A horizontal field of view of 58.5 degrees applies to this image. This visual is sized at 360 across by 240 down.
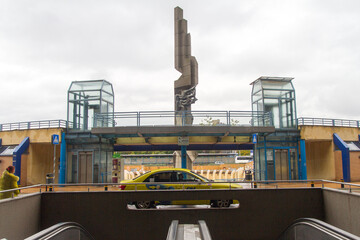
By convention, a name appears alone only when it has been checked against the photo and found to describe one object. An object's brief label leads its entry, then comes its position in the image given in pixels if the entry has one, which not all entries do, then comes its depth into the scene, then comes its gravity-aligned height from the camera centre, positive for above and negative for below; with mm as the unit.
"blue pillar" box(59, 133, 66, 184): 21609 -629
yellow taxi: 13173 -1215
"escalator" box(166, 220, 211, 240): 5746 -1506
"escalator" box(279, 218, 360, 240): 6342 -1821
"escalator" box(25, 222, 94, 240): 6855 -1943
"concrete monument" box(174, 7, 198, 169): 31594 +8201
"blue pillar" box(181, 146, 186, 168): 22480 -76
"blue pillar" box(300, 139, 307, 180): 21641 -598
